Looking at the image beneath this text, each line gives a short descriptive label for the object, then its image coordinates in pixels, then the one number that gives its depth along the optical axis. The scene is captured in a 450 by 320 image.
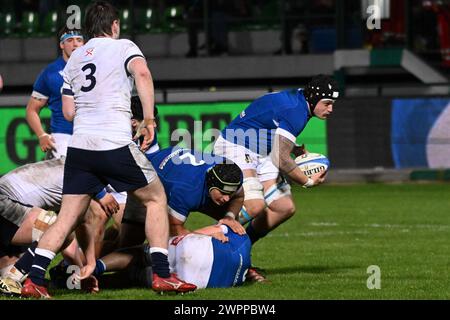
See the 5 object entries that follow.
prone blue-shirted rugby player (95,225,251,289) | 19.83
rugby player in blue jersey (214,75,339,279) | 22.44
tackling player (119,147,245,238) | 20.09
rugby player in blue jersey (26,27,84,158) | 24.25
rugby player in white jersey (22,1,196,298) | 18.37
